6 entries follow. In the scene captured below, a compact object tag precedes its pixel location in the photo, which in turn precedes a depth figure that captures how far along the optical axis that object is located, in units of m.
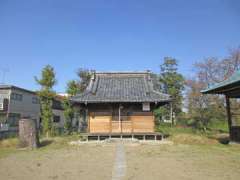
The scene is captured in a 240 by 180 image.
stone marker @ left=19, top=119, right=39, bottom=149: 13.03
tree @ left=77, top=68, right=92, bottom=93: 31.59
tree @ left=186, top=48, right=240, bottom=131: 26.09
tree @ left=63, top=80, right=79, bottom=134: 22.84
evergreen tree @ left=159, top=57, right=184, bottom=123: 35.88
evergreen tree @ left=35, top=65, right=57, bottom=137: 20.50
